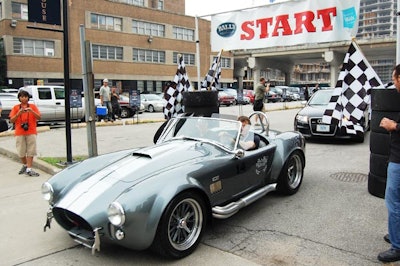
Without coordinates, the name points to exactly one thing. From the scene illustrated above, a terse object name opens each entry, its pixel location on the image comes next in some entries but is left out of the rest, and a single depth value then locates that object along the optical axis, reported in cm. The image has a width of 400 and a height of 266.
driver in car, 481
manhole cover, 635
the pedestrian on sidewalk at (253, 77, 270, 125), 1270
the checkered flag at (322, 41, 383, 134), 587
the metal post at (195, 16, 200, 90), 997
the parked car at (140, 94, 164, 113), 2545
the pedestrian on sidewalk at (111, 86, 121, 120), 1683
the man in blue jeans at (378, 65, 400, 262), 334
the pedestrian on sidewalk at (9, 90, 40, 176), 680
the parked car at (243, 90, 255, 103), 3546
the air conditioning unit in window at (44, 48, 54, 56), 3509
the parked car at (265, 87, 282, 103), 3956
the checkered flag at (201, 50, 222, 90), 981
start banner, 821
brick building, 3356
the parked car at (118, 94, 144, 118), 1902
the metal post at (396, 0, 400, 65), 573
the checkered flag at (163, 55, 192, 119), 959
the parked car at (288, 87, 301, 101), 4277
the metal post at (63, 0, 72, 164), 727
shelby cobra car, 327
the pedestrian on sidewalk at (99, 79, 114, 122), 1602
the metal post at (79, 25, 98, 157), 679
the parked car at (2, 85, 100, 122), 1504
